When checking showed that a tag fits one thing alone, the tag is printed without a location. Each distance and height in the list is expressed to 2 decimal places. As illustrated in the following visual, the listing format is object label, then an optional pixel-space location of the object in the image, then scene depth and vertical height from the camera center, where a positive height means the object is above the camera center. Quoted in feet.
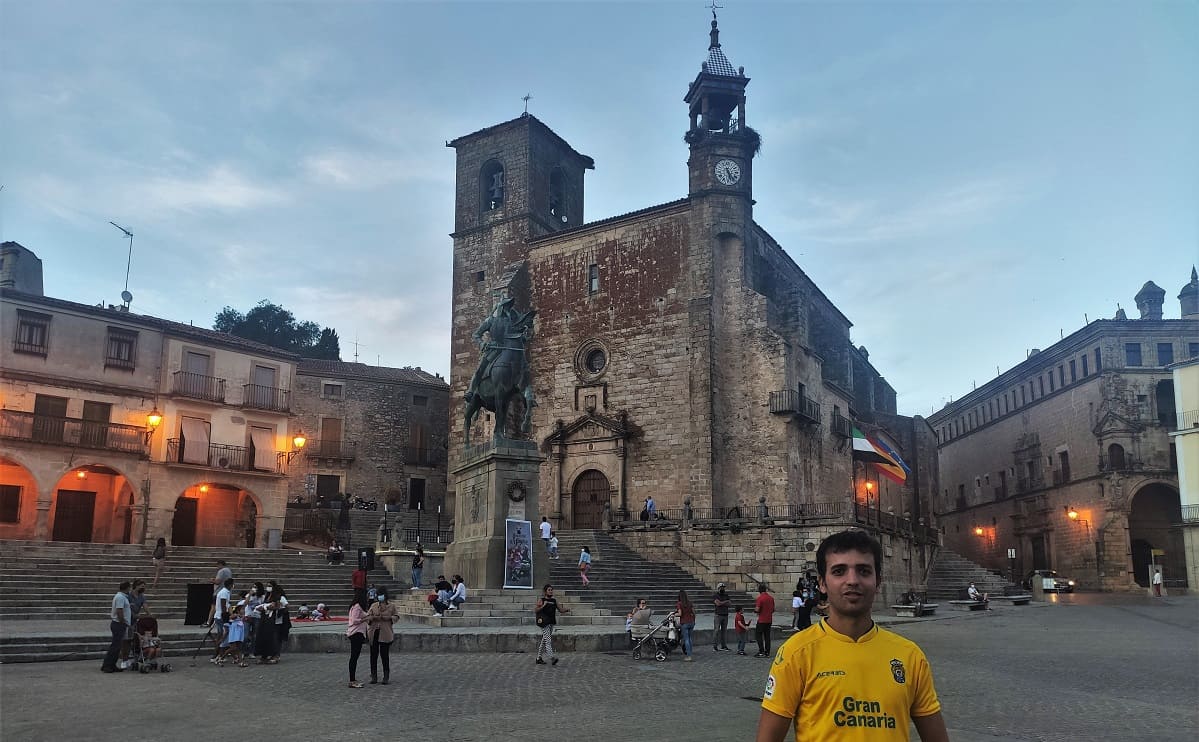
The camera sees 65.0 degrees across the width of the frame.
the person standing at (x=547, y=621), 46.26 -3.87
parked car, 141.40 -5.27
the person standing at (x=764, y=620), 53.52 -4.25
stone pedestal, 66.54 +2.27
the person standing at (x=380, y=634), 38.63 -3.88
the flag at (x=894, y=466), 131.34 +11.09
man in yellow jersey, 10.42 -1.46
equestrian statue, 71.51 +13.42
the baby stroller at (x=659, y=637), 50.84 -5.11
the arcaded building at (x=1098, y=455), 144.77 +15.68
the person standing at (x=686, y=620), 51.49 -4.14
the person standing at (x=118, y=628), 41.98 -4.12
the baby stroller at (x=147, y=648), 42.68 -5.10
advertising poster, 66.28 -1.00
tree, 194.49 +43.25
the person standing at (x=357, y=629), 38.09 -3.71
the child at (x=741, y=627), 57.47 -5.07
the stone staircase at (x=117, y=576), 64.95 -3.17
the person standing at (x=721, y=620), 54.95 -4.48
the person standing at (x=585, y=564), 78.69 -1.88
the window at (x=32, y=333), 98.53 +20.82
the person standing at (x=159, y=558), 70.05 -1.68
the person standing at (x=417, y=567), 78.74 -2.31
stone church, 112.78 +26.40
